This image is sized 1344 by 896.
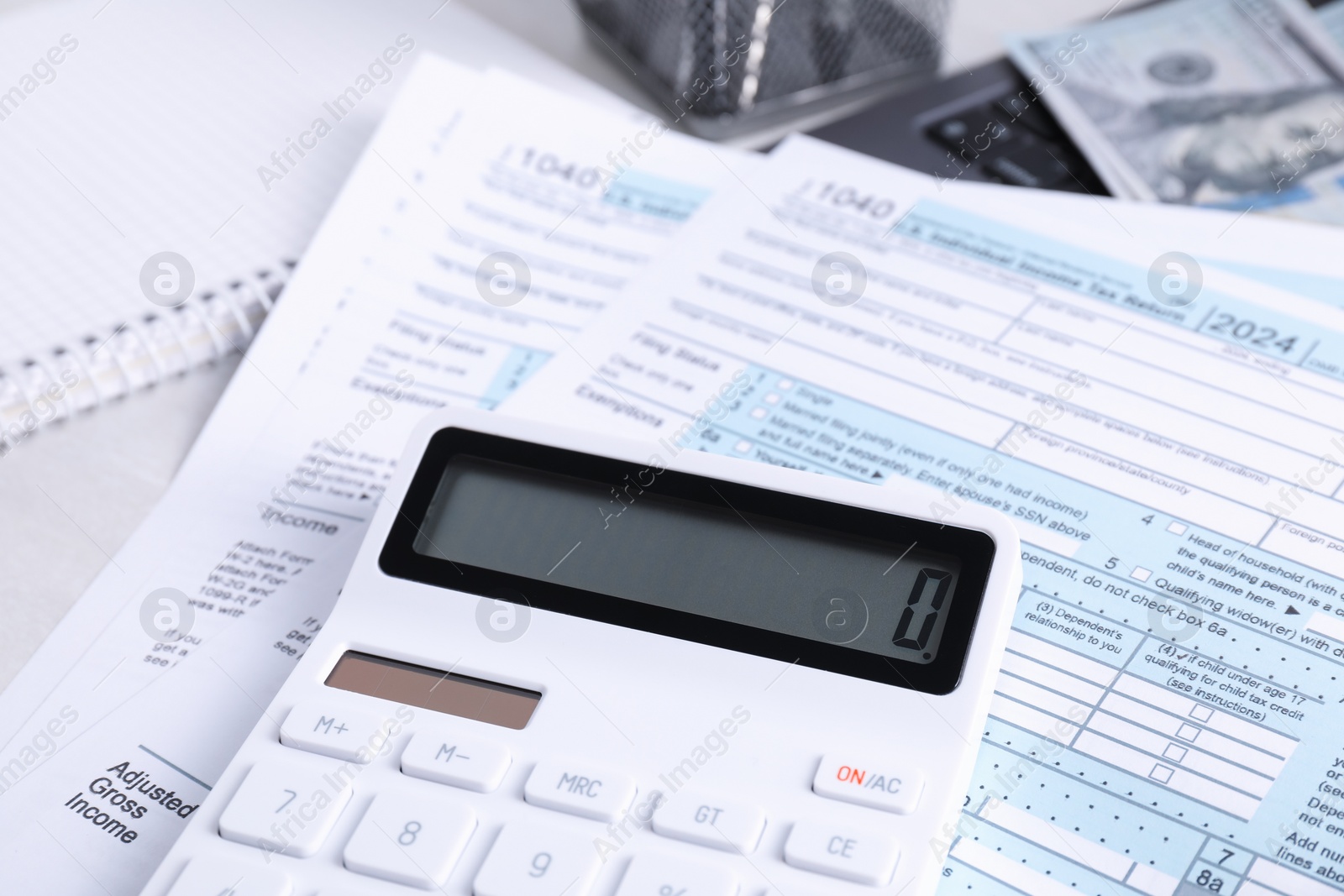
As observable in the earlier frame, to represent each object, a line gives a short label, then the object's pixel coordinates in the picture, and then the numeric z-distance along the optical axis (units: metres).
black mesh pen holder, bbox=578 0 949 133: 0.63
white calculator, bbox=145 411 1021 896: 0.32
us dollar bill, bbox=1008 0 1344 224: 0.60
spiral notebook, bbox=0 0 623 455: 0.52
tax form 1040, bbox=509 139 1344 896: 0.34
